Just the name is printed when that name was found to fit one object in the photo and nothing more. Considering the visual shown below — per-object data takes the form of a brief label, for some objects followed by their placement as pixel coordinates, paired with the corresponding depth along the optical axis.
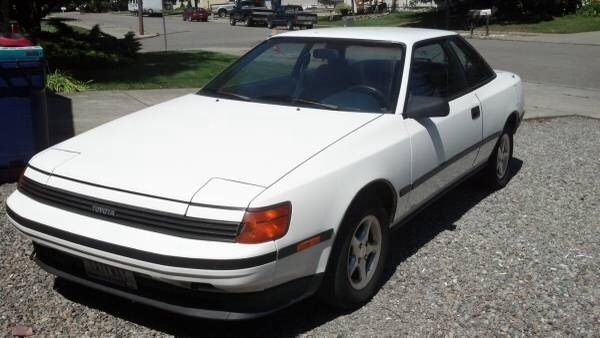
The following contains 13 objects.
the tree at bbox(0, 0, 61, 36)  13.77
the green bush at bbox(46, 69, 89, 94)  10.80
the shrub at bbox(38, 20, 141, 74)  12.68
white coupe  2.95
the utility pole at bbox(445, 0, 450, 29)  31.08
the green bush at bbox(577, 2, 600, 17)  33.88
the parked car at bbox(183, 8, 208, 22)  51.56
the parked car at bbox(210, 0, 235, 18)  58.69
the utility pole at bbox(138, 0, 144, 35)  31.90
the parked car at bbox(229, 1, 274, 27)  42.03
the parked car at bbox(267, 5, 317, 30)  37.07
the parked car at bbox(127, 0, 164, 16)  58.77
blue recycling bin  5.56
